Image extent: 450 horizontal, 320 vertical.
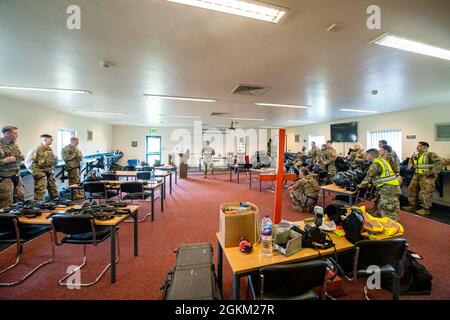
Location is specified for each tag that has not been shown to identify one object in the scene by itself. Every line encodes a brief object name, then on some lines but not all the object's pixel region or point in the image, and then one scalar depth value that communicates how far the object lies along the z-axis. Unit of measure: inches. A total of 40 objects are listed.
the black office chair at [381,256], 59.1
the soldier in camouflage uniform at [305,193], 175.6
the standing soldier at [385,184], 131.4
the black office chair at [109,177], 195.8
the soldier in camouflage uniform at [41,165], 179.6
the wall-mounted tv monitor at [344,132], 317.4
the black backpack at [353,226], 65.8
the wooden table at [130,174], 212.6
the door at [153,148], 490.9
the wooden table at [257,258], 51.1
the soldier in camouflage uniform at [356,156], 217.1
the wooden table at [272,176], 235.0
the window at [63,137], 277.0
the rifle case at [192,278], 50.6
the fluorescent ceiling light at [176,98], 180.9
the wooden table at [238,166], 344.1
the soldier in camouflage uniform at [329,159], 257.1
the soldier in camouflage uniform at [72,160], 212.8
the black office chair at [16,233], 81.3
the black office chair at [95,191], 159.5
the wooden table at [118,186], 154.5
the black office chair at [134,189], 159.3
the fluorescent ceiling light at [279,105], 216.0
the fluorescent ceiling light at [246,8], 61.9
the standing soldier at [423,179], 176.6
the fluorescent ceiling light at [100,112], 279.4
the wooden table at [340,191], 141.2
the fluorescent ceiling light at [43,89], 156.6
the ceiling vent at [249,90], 152.2
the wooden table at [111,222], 82.7
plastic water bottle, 56.7
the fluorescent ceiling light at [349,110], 247.6
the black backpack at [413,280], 77.3
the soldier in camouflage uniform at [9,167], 139.3
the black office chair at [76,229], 79.7
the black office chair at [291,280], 46.4
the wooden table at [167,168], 279.0
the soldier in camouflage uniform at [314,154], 283.8
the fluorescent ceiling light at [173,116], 299.7
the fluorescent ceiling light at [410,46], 82.8
